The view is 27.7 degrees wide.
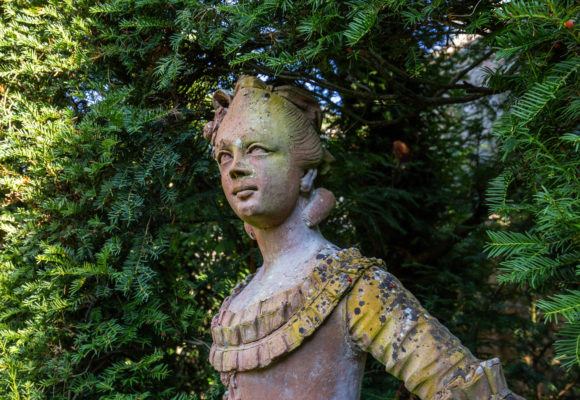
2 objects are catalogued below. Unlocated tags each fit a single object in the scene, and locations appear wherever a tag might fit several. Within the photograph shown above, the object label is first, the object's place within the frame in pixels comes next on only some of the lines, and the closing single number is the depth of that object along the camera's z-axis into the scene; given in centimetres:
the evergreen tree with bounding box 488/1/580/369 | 132
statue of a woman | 140
